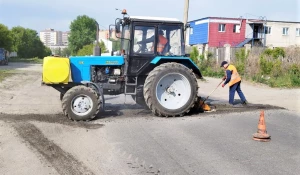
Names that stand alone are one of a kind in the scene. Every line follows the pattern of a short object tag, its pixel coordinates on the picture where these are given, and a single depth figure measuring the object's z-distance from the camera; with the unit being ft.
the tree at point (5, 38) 198.75
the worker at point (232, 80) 39.40
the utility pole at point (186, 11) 66.39
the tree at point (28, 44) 336.29
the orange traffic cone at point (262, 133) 25.44
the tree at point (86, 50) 134.12
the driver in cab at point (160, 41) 33.73
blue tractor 32.91
